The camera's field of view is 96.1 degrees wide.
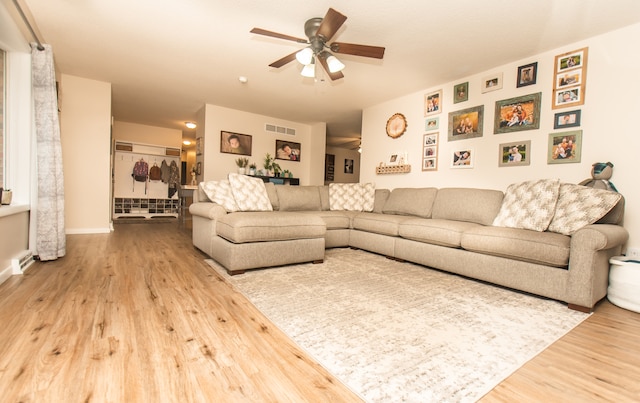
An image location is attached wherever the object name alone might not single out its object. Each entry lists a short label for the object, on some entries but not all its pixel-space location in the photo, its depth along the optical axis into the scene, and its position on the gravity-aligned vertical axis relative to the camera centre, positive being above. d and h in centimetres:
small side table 587 -15
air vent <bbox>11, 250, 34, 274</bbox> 234 -70
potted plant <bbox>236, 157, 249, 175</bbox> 578 +50
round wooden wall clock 470 +116
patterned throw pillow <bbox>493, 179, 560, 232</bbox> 241 -5
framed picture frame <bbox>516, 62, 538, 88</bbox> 321 +141
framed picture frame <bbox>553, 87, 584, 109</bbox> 289 +107
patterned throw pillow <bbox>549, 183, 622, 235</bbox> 212 -4
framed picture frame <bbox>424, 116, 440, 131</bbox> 421 +107
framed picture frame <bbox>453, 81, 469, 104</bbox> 386 +142
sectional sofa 206 -33
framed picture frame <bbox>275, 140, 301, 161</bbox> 646 +92
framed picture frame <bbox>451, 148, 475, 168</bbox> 380 +53
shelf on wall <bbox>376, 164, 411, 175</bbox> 460 +43
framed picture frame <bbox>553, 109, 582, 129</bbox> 290 +84
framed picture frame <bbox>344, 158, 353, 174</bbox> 1022 +97
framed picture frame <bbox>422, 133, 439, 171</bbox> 421 +66
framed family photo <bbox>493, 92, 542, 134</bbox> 321 +99
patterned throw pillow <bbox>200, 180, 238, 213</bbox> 309 -6
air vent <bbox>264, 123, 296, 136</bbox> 629 +137
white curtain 273 +30
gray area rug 118 -75
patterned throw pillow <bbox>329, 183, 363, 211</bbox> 439 -7
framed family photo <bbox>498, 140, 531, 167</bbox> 327 +53
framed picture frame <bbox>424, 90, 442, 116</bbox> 418 +138
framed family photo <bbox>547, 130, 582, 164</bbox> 289 +55
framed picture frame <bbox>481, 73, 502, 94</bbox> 352 +144
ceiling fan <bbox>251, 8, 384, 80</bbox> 230 +129
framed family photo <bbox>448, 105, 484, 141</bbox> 372 +99
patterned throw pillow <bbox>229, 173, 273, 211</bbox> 324 -5
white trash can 197 -57
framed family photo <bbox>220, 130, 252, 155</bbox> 568 +93
